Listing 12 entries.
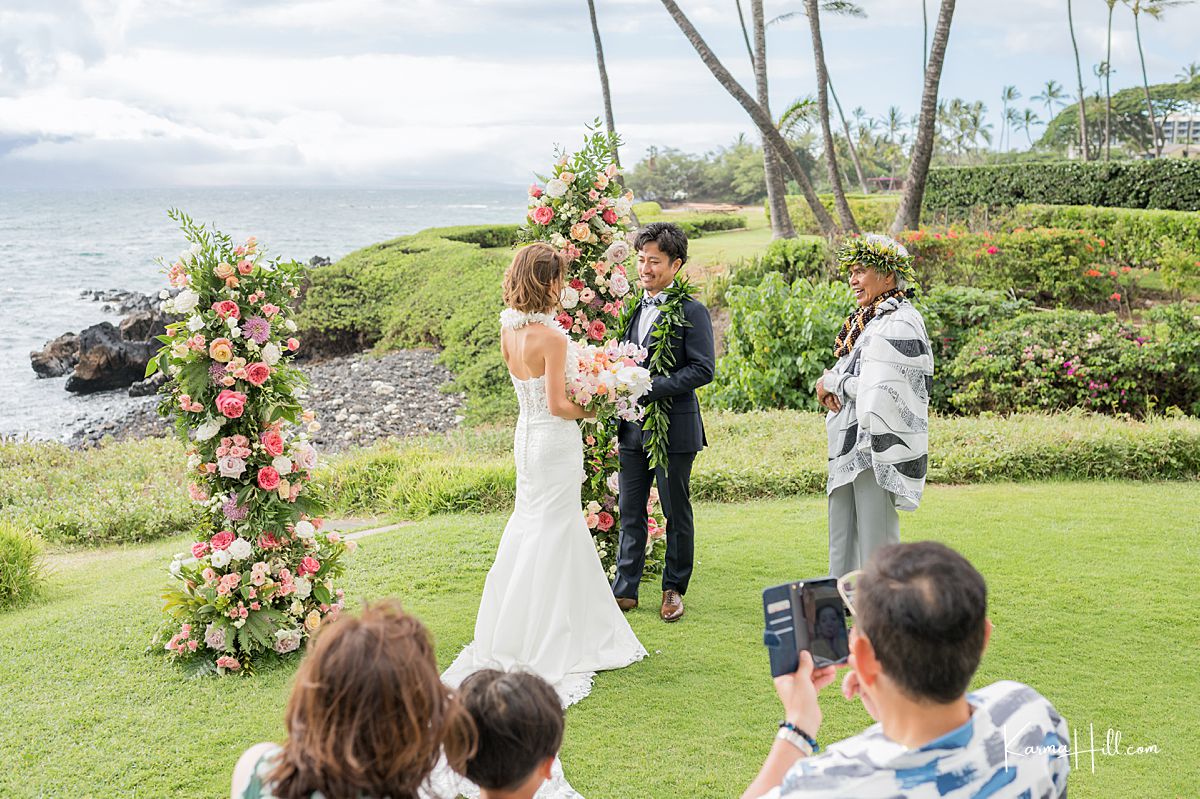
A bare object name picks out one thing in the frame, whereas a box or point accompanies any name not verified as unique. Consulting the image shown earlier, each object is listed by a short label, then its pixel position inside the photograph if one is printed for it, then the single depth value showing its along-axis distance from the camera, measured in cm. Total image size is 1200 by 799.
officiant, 473
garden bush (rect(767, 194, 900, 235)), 2197
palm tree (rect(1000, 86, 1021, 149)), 9762
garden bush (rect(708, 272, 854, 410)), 1165
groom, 533
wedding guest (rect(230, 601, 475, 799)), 177
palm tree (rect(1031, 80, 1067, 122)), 8750
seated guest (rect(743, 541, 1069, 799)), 173
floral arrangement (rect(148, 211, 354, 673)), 489
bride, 462
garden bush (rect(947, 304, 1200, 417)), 1074
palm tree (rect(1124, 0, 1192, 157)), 3953
